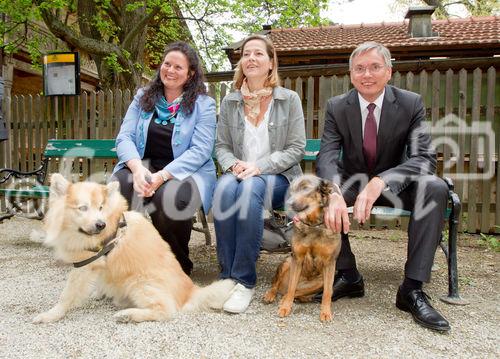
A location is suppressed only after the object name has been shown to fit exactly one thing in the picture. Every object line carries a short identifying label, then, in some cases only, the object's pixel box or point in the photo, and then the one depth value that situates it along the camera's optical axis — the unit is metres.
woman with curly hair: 3.46
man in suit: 2.95
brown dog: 2.95
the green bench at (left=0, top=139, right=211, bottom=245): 5.20
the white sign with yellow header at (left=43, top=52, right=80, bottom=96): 7.54
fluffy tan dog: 2.76
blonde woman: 3.17
